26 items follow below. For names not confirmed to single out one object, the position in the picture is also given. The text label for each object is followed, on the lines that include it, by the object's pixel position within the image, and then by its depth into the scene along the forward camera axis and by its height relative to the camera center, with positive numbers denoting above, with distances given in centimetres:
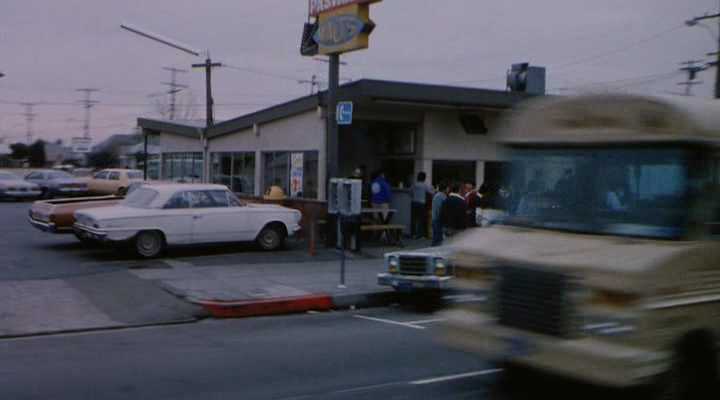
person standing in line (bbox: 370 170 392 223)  1952 -23
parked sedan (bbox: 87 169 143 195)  3669 -3
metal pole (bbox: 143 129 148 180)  3369 +118
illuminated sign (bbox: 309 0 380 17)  1712 +402
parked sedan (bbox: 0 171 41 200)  3697 -52
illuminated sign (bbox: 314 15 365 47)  1711 +343
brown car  1747 -77
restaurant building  1975 +136
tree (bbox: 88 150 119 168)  8587 +221
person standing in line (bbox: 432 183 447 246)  1625 -63
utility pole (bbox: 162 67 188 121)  7806 +891
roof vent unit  2117 +299
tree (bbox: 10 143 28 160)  8586 +286
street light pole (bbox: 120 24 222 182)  2652 +429
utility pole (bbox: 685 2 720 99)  2659 +510
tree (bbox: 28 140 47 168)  8524 +247
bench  1867 -107
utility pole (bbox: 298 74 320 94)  6324 +818
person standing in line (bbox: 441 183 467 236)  1487 -44
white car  1588 -81
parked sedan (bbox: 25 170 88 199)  3744 -25
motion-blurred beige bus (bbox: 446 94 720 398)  600 -54
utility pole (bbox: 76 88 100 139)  9269 +644
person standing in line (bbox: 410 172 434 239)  1944 -51
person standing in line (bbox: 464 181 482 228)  1592 -34
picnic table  1907 -93
